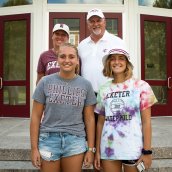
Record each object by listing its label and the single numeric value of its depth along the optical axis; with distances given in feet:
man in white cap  9.50
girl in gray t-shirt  8.13
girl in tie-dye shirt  7.97
